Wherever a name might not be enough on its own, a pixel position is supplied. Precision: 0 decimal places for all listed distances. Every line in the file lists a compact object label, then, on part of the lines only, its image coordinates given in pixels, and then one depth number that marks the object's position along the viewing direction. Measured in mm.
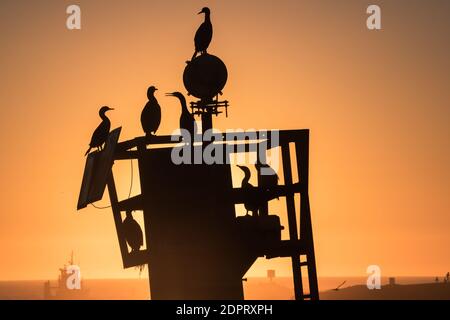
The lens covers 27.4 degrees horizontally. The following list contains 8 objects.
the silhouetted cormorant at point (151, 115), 30250
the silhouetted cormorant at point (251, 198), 29016
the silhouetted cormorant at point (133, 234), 30281
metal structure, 28094
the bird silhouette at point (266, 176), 29141
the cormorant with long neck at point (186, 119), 30261
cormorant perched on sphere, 32469
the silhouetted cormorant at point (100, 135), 31344
